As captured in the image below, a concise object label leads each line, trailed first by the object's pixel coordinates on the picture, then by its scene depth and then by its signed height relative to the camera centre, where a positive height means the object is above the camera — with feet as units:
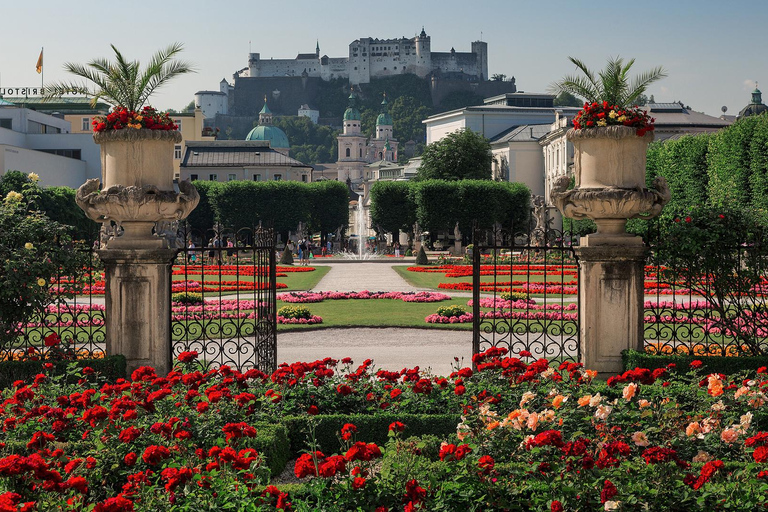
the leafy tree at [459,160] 251.60 +24.48
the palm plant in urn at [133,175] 33.73 +2.83
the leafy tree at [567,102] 437.17 +71.66
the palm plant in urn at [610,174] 33.73 +2.73
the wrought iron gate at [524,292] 35.86 -3.78
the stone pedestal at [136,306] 34.04 -2.00
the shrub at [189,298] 73.41 -3.80
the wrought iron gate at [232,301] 38.17 -3.61
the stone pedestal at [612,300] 34.14 -1.93
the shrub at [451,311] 65.36 -4.37
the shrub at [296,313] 64.18 -4.35
